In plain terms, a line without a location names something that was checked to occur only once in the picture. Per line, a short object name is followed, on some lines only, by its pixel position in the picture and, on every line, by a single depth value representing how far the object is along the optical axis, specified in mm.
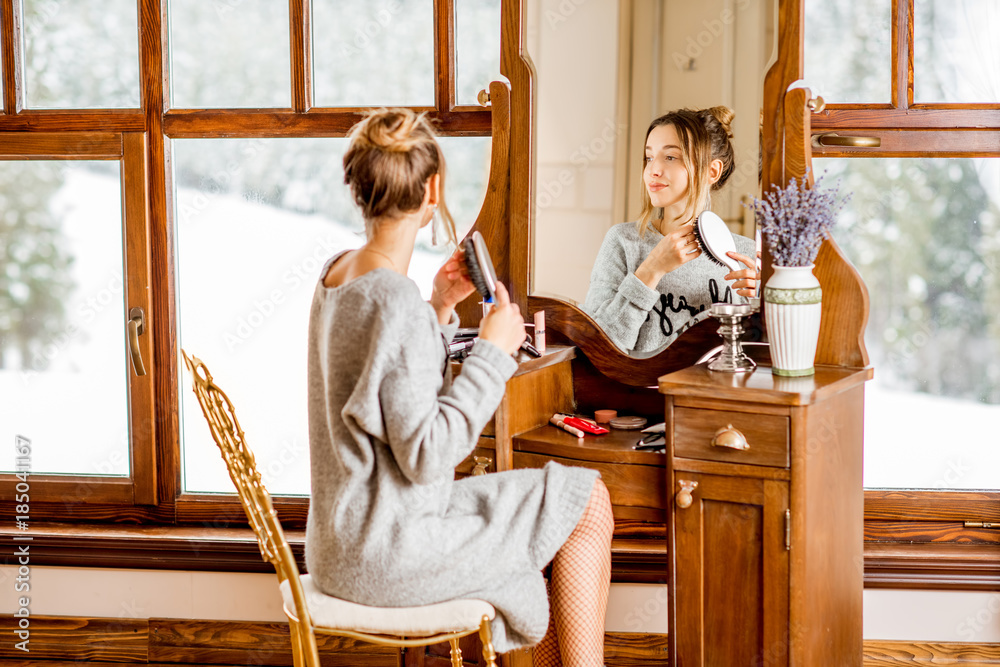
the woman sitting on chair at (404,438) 3498
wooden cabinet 3708
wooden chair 3575
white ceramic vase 3788
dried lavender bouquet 3813
